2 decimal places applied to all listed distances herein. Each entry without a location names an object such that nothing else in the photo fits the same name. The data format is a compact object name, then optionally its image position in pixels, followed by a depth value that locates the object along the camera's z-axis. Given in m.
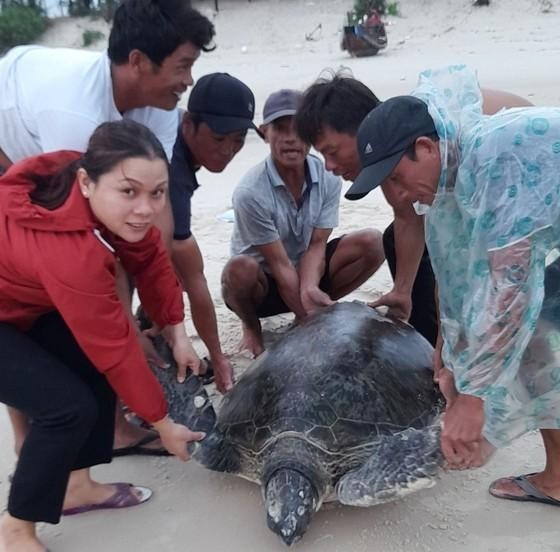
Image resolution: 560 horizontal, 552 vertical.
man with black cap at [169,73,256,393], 2.53
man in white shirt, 1.93
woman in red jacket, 1.61
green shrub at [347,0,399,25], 17.78
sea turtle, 1.80
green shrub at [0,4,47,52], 21.52
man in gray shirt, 2.77
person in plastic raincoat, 1.47
